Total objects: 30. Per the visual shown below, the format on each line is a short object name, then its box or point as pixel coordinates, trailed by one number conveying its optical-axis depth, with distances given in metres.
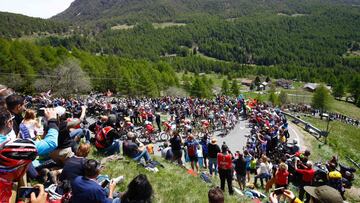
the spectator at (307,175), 11.55
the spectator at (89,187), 5.01
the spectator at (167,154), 14.21
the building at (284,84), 173.38
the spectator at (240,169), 12.63
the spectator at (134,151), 11.50
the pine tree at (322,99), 103.50
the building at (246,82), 170.44
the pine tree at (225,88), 127.00
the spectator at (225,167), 11.22
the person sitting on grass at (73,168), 6.39
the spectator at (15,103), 5.29
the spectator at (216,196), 4.93
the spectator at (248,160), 14.57
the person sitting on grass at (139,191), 4.69
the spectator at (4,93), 5.48
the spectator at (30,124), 6.70
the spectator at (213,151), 13.13
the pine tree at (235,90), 125.00
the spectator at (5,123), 4.00
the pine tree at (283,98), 111.56
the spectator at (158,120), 24.63
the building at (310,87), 159.25
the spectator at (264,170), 14.05
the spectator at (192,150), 14.20
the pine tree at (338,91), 131.50
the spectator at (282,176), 11.51
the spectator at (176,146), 13.82
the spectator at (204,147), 15.08
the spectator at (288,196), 4.89
